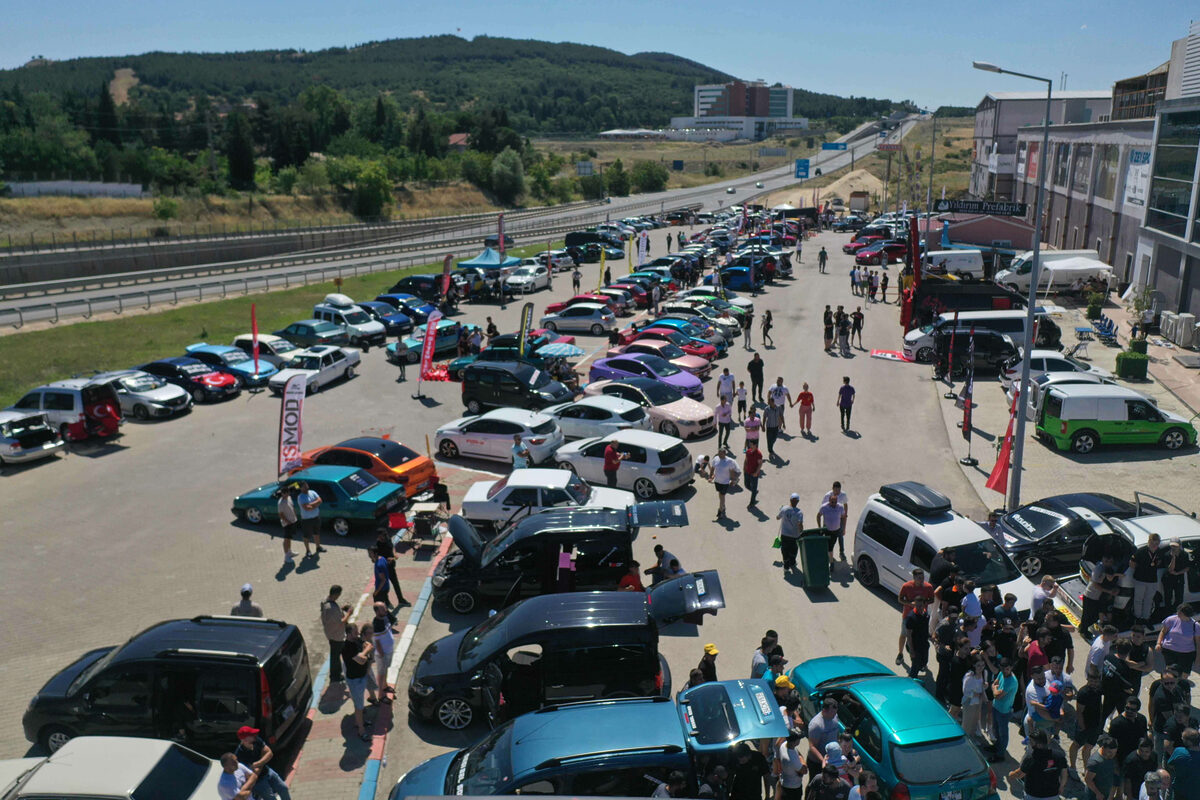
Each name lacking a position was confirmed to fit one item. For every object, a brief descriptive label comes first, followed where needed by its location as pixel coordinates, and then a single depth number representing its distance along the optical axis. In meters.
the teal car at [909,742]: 8.40
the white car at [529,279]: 46.91
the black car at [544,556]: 13.29
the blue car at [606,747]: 7.69
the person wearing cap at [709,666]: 10.40
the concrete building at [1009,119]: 77.69
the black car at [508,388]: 24.83
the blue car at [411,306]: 38.41
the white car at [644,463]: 18.52
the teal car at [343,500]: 17.00
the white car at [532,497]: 15.98
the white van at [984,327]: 29.97
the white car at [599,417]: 21.42
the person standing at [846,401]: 22.88
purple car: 25.59
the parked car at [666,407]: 22.70
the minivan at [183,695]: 9.88
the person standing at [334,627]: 11.93
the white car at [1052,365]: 24.83
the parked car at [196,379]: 27.81
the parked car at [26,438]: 21.80
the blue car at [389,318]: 36.62
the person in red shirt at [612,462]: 18.64
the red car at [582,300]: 39.19
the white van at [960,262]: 46.34
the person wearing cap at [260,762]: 8.60
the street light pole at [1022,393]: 16.16
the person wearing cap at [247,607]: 12.08
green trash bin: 14.31
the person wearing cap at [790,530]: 14.98
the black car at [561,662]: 10.15
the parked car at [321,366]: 28.50
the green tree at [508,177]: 111.38
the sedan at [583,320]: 37.22
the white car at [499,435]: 20.50
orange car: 18.38
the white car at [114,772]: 7.98
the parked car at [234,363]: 29.09
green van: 21.03
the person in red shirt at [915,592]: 11.90
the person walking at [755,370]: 24.95
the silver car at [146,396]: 25.80
